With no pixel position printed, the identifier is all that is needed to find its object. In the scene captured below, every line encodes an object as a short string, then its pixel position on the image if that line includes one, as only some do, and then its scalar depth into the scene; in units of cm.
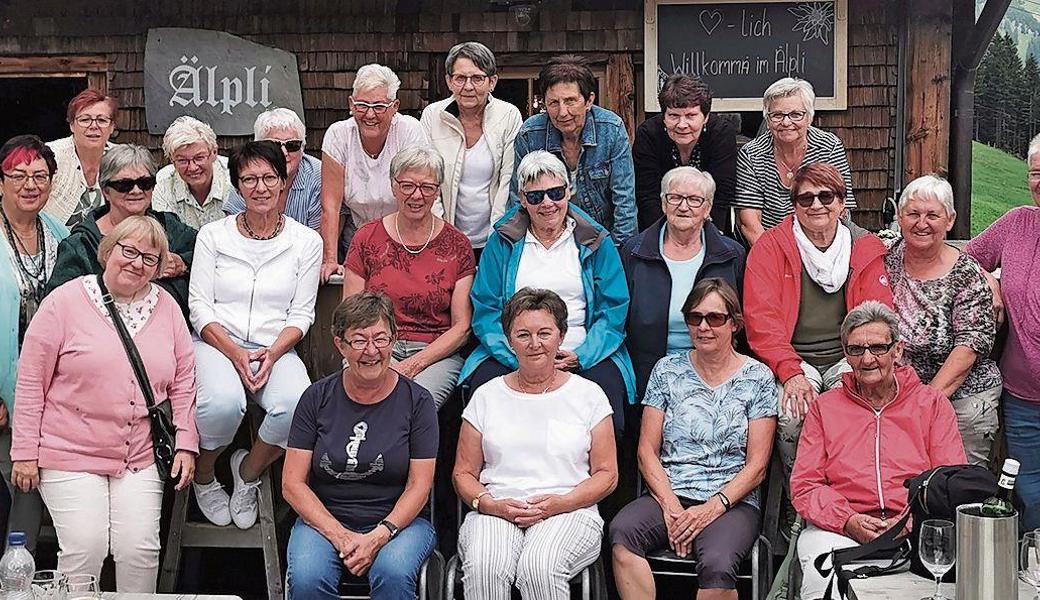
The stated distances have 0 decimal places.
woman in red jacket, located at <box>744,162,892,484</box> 411
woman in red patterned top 431
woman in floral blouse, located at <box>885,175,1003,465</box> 406
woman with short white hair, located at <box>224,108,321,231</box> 514
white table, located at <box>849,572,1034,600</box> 302
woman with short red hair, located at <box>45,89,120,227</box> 486
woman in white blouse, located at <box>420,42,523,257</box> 476
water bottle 307
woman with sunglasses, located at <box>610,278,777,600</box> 381
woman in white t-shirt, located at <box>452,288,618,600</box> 379
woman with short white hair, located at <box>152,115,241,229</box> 466
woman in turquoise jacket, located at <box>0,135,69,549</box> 405
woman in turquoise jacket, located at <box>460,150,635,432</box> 419
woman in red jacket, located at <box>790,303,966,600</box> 366
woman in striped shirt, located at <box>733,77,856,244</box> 457
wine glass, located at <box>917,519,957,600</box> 292
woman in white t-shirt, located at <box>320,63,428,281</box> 475
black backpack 318
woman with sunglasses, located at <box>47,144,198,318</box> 416
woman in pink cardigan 383
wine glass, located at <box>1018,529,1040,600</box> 288
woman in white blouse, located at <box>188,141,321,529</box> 409
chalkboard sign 697
